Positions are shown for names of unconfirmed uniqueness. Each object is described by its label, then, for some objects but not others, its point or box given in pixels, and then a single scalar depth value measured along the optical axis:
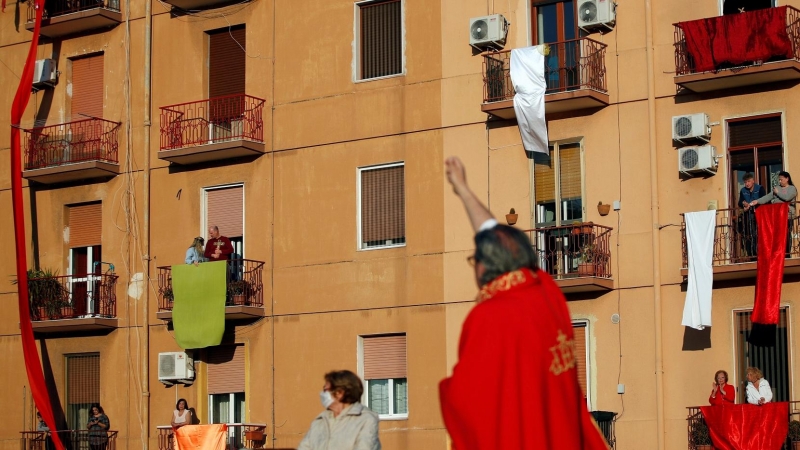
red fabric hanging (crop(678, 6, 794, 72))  23.89
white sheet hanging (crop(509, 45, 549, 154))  26.05
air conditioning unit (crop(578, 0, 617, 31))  25.92
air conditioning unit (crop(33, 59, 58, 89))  33.28
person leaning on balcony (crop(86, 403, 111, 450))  31.05
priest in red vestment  6.81
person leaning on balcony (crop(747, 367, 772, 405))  23.31
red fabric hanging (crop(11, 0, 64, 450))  31.27
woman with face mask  11.58
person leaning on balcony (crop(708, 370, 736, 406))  23.85
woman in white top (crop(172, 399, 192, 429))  29.66
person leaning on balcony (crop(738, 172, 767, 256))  24.11
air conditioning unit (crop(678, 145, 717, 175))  24.69
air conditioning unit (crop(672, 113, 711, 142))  24.67
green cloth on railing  29.30
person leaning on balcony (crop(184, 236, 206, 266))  29.97
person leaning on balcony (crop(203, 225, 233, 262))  29.73
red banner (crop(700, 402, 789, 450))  23.12
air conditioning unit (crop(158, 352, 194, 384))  30.25
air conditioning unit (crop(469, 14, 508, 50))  27.09
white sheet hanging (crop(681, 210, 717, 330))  24.17
